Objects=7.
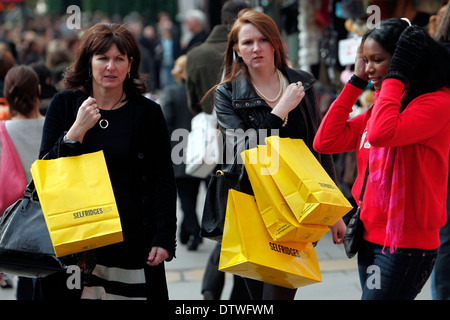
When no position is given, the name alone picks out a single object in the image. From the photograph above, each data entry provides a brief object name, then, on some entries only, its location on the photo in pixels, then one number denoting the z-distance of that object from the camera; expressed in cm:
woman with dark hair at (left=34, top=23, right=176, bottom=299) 635
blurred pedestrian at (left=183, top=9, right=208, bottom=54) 1959
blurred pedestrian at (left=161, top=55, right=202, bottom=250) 1341
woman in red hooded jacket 568
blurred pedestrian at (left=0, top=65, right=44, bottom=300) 792
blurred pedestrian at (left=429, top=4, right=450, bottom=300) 834
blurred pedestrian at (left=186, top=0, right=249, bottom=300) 1047
